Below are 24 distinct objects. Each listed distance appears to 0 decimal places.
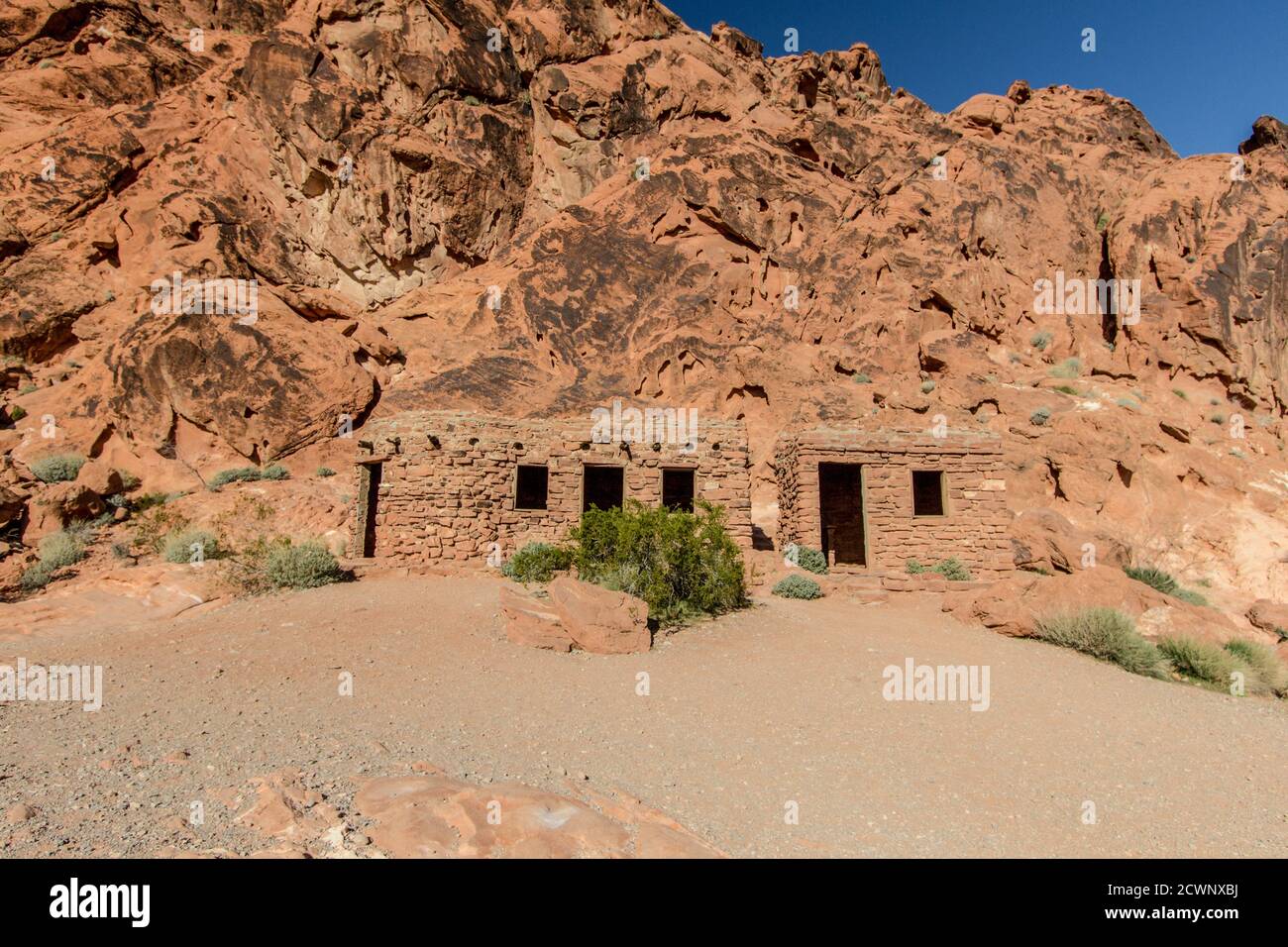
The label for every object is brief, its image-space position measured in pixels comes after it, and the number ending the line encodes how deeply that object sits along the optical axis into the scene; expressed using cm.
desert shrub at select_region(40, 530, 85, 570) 1324
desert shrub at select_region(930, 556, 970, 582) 1326
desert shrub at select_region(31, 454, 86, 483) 1722
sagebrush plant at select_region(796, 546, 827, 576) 1352
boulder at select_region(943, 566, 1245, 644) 894
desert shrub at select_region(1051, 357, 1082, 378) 2209
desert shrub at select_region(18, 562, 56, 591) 1193
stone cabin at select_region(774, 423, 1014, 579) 1374
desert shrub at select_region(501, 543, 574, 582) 1145
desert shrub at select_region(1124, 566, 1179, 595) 1291
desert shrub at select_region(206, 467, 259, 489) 1814
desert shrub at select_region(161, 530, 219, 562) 1288
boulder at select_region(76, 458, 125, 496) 1678
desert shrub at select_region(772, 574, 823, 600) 1173
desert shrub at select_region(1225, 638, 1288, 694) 792
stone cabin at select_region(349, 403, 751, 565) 1338
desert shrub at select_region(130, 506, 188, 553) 1480
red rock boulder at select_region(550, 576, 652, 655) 792
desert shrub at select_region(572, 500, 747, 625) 977
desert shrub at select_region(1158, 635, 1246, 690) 800
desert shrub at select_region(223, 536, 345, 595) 1050
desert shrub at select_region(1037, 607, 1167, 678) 824
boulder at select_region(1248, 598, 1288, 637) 1045
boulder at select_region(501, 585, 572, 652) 796
